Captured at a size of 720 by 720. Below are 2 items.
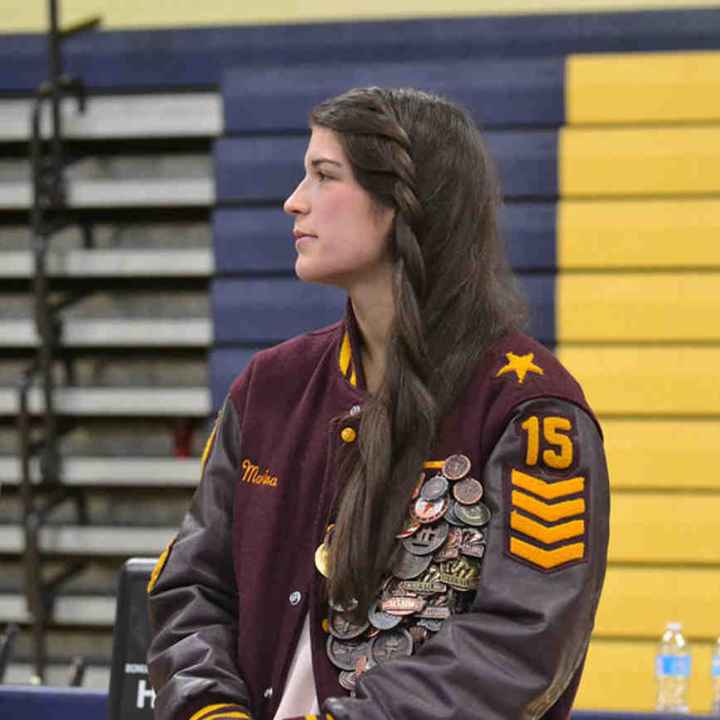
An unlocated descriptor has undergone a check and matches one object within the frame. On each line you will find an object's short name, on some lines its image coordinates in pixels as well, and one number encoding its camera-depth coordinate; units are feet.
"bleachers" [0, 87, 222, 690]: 33.37
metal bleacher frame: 32.32
